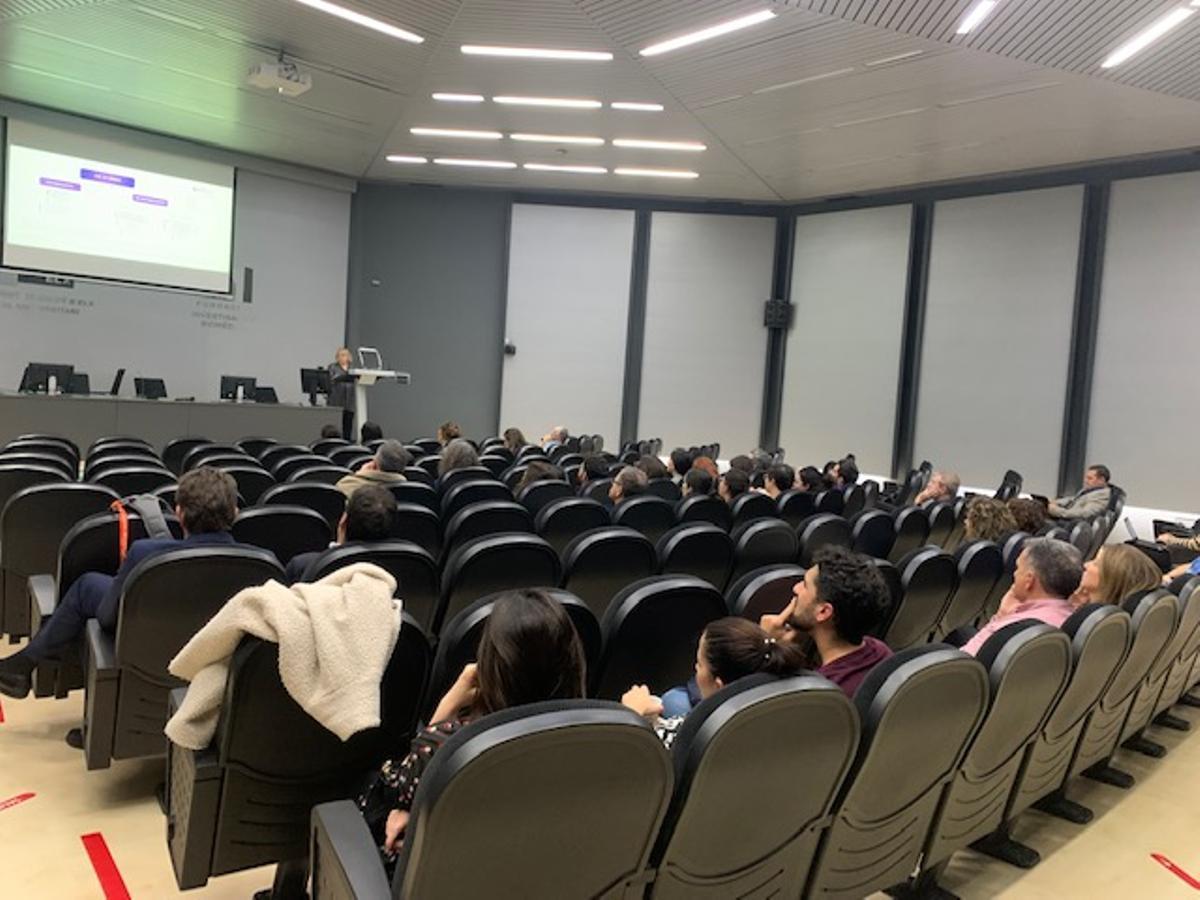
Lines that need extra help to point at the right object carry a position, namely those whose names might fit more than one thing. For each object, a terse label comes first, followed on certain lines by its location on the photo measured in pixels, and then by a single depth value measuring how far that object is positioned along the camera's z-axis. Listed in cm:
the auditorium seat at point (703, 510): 522
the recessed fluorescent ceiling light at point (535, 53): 860
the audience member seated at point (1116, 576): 348
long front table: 973
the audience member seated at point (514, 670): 166
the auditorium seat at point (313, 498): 453
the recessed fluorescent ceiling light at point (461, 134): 1167
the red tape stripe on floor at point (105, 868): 230
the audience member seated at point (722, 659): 195
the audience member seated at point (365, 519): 310
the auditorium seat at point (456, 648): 215
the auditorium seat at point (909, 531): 554
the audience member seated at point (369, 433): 1003
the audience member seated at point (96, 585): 291
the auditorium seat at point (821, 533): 477
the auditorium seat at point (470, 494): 499
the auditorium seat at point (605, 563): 355
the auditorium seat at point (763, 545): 426
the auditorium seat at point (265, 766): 194
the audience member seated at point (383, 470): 508
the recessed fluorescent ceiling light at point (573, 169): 1326
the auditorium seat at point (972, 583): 422
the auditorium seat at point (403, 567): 276
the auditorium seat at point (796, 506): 617
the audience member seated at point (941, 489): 792
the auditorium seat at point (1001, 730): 225
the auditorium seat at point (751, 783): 156
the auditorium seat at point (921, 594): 374
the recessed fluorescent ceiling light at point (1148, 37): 653
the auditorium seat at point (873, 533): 523
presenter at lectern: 1239
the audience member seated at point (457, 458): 627
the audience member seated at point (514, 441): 912
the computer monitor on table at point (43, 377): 1031
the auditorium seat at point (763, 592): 296
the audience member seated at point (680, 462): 846
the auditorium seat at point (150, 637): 253
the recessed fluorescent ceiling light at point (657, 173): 1315
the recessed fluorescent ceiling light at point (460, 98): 1015
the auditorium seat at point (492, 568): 321
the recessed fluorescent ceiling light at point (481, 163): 1324
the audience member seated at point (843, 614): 235
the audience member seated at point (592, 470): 720
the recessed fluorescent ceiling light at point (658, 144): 1158
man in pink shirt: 312
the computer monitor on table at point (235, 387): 1227
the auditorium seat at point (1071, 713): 261
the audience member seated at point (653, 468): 716
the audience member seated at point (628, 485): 571
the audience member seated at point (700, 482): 593
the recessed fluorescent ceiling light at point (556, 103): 1010
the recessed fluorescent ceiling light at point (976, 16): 669
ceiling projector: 895
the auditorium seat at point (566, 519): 454
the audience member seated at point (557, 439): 1066
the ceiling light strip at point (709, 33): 742
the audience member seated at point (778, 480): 714
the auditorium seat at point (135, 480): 466
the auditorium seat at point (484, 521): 414
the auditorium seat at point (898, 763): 189
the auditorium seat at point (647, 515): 496
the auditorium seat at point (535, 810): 127
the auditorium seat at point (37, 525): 369
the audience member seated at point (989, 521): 523
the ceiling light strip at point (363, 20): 780
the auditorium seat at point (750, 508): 566
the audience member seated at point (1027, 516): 540
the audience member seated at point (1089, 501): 810
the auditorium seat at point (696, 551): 391
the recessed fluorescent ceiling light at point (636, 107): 1002
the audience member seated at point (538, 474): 575
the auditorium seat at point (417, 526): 413
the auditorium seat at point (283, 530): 354
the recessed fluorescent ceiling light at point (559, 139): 1164
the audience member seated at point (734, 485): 642
